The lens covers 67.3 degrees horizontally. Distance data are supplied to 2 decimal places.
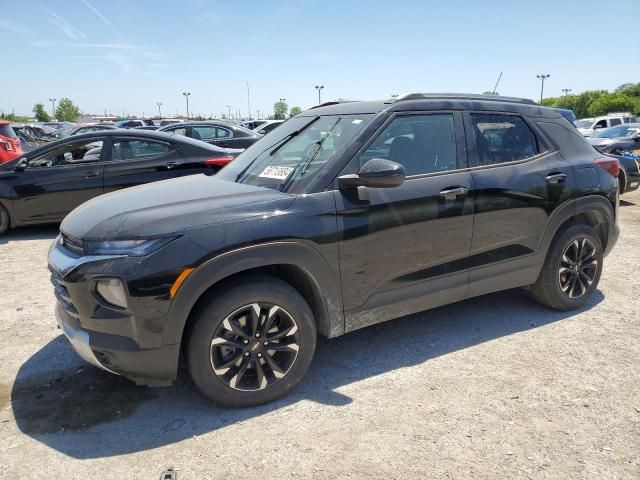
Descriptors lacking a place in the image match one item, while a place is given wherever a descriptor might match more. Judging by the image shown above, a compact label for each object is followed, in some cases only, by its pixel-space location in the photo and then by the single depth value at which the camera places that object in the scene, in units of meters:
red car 9.73
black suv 2.60
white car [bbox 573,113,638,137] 24.51
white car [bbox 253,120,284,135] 16.23
